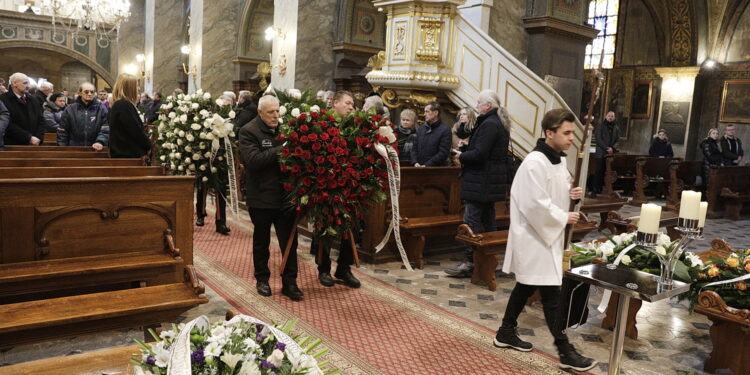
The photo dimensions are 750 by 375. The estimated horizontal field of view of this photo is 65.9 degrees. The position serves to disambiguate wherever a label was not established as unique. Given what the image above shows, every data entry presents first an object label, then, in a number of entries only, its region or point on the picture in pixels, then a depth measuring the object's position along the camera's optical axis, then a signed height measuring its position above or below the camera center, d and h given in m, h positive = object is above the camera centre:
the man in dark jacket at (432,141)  6.01 -0.02
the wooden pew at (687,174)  11.31 -0.38
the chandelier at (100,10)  14.34 +2.66
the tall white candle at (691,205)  2.74 -0.23
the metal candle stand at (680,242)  2.76 -0.41
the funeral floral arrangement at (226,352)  1.49 -0.60
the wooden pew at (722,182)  10.26 -0.41
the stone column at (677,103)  15.23 +1.40
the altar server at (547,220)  3.40 -0.44
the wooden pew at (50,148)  6.09 -0.37
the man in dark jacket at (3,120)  5.94 -0.11
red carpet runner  3.57 -1.36
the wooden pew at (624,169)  12.39 -0.38
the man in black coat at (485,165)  5.05 -0.20
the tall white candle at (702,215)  2.81 -0.29
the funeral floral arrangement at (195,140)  6.43 -0.19
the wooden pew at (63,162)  4.74 -0.41
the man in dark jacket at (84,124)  6.57 -0.10
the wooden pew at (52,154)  5.19 -0.39
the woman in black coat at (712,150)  11.13 +0.15
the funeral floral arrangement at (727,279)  3.65 -0.79
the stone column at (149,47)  18.61 +2.36
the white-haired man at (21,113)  6.56 -0.02
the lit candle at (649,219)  2.84 -0.32
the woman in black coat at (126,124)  5.13 -0.06
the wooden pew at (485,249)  5.09 -0.95
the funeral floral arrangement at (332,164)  4.41 -0.25
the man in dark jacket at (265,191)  4.44 -0.49
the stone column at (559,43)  9.45 +1.75
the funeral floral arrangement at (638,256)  3.89 -0.74
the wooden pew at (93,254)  3.25 -0.90
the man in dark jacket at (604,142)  11.20 +0.15
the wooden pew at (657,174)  12.12 -0.42
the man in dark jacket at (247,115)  6.38 +0.13
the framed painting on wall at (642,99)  16.31 +1.52
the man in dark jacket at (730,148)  11.20 +0.22
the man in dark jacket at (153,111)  12.16 +0.18
